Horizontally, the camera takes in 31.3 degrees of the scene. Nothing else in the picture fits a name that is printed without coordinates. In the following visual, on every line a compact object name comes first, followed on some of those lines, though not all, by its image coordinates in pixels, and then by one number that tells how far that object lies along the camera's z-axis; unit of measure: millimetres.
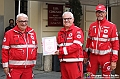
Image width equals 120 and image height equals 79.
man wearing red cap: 4456
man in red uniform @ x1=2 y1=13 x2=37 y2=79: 4155
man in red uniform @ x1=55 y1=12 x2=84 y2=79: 4109
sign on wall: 8895
